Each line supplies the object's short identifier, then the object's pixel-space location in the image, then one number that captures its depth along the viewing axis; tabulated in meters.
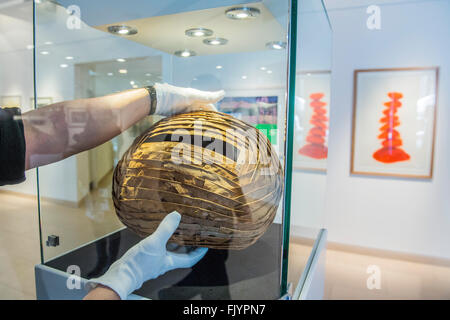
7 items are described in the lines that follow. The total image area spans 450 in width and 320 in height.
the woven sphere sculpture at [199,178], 0.43
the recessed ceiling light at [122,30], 0.48
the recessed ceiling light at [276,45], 0.49
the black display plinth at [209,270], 0.49
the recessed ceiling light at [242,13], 0.46
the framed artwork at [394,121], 2.41
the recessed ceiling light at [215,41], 0.46
